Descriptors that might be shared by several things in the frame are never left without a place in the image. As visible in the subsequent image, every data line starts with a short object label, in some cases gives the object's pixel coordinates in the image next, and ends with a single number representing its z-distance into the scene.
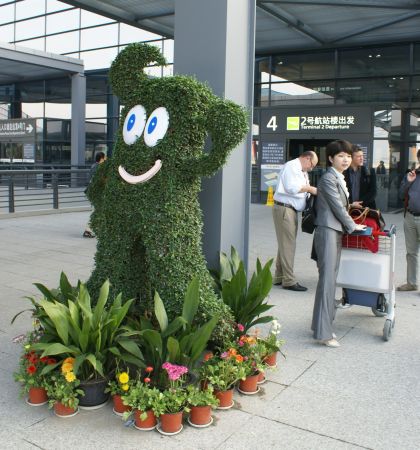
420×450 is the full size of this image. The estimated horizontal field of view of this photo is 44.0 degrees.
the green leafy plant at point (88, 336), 3.36
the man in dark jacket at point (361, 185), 7.08
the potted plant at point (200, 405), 3.20
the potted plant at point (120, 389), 3.26
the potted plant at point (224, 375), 3.45
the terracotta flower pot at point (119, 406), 3.34
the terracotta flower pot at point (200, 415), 3.22
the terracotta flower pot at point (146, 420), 3.16
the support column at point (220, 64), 4.88
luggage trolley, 5.02
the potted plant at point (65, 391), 3.28
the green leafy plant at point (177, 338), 3.41
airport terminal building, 14.98
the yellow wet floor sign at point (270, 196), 17.66
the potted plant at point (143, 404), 3.15
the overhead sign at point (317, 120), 16.39
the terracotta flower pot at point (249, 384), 3.71
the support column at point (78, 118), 23.75
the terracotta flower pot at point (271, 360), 4.10
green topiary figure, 3.91
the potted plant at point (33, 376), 3.46
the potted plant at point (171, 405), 3.13
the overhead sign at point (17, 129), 19.69
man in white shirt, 6.73
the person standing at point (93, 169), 10.43
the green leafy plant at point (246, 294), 4.26
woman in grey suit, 4.71
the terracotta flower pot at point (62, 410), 3.34
